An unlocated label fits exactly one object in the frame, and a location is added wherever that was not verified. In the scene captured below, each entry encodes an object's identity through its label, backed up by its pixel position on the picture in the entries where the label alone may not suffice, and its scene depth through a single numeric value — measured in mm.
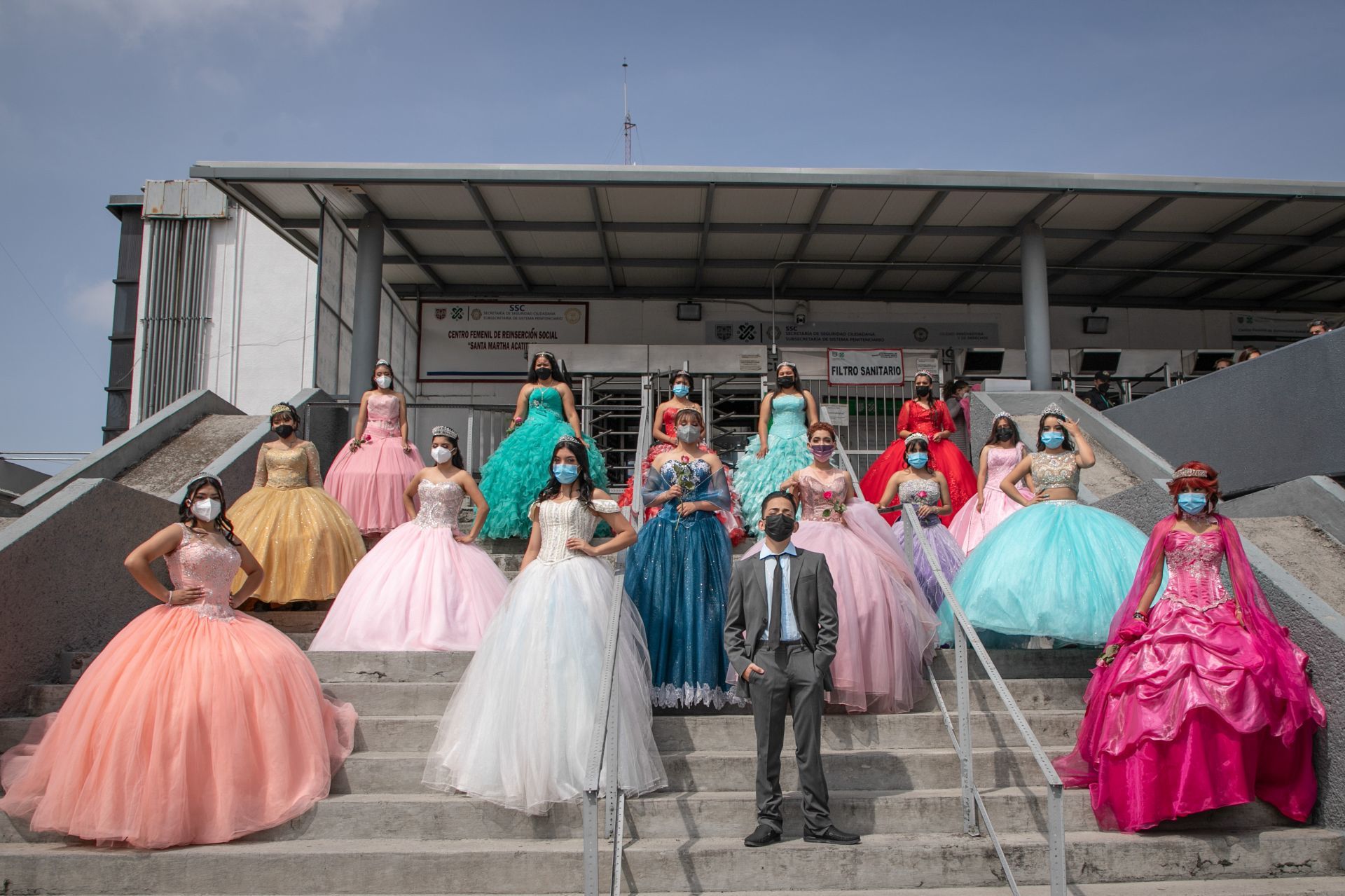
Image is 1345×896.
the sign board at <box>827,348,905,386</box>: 16203
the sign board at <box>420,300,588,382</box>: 17172
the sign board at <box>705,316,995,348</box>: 17500
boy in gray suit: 5020
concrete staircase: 4773
